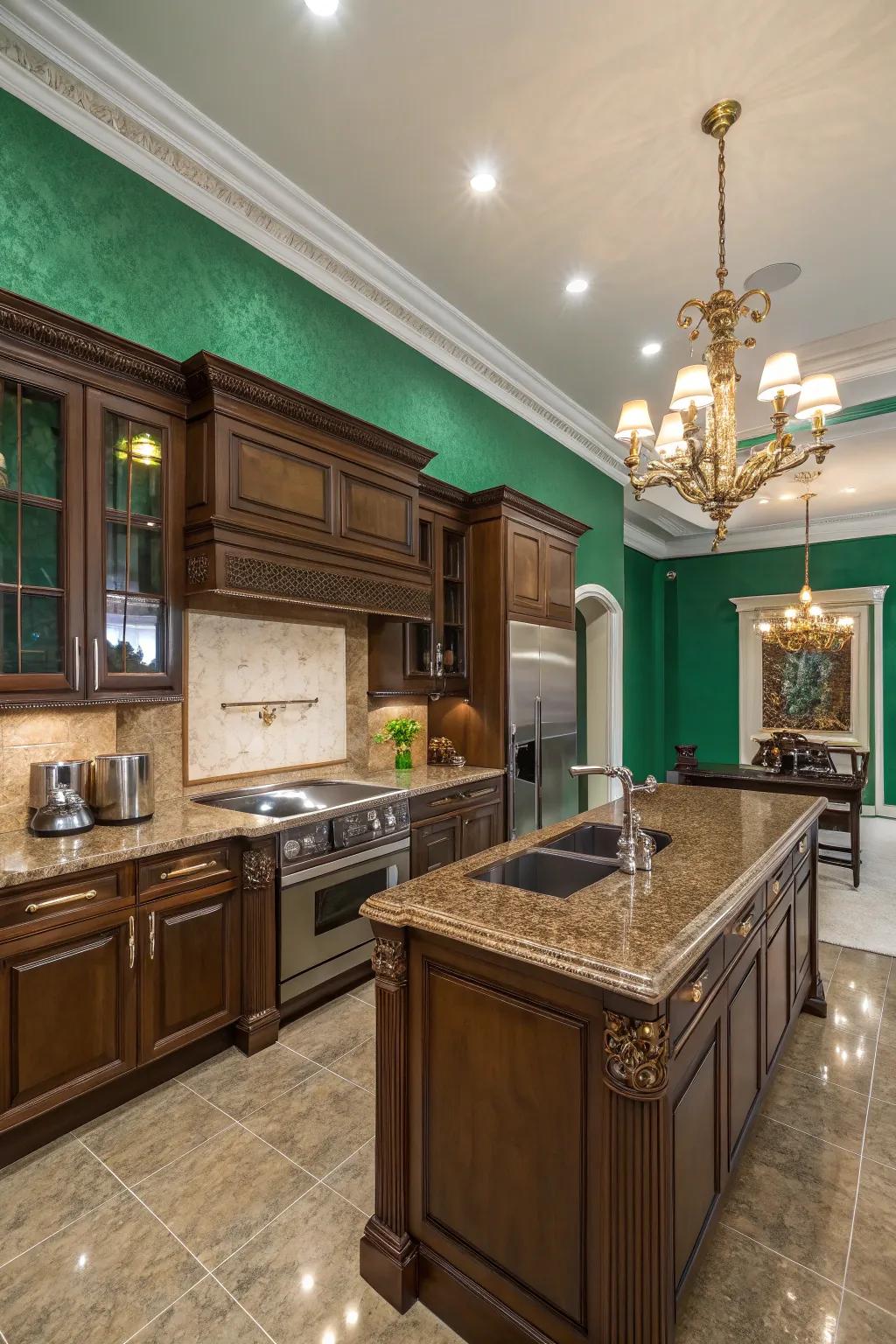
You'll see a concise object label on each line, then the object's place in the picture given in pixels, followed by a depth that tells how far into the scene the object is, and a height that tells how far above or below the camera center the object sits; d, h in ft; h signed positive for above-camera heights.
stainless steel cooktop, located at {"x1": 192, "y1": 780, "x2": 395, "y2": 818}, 10.07 -1.97
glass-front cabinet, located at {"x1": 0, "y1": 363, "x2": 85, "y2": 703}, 7.29 +1.63
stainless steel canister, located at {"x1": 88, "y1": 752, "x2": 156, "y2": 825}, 8.05 -1.36
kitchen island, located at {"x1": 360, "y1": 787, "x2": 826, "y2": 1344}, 4.06 -3.00
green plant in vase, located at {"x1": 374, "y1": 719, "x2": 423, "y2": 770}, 13.04 -1.21
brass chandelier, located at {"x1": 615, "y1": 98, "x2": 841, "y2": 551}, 8.81 +3.74
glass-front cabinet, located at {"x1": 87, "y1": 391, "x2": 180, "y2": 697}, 8.01 +1.67
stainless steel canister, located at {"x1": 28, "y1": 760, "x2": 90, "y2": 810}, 7.66 -1.20
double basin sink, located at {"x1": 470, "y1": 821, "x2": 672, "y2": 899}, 6.57 -2.02
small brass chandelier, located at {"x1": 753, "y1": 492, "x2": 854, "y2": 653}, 27.12 +1.90
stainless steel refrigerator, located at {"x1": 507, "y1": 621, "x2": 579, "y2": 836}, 13.91 -1.16
